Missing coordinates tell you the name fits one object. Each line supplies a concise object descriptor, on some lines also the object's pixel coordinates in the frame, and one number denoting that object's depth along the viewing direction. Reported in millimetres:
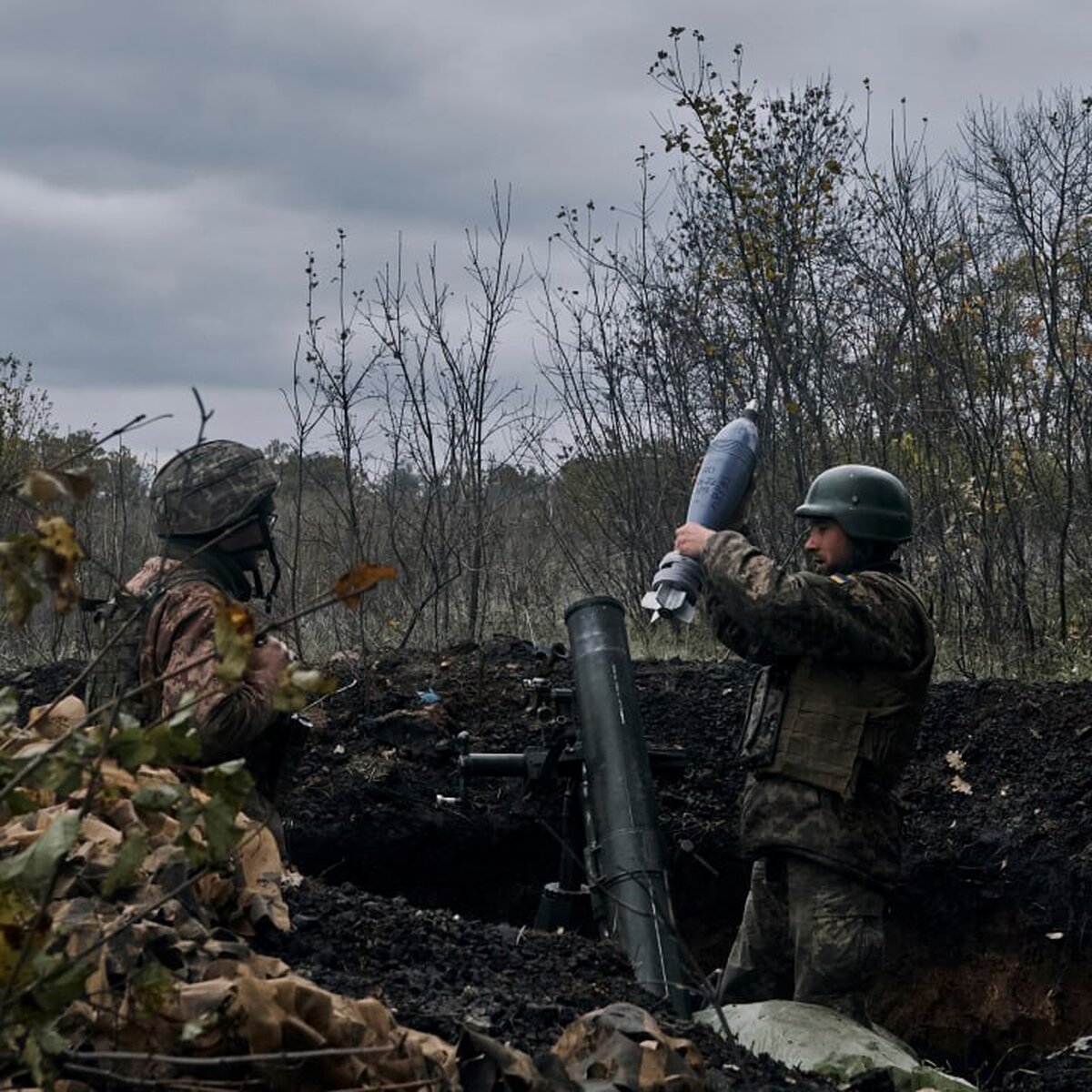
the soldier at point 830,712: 5184
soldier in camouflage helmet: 4699
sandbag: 4719
